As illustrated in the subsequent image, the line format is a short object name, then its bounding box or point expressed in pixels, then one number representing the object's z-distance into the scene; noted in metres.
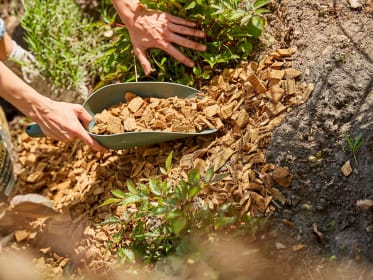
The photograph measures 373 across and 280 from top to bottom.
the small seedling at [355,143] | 1.02
